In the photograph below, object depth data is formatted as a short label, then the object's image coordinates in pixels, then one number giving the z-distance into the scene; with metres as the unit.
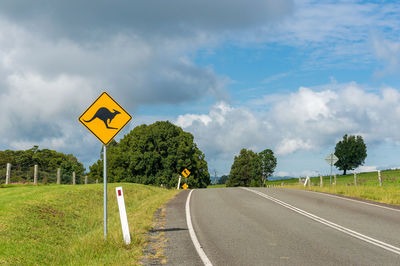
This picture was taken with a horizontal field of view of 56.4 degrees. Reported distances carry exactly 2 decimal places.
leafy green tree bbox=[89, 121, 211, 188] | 54.12
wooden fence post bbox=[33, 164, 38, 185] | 28.38
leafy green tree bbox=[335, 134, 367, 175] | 103.12
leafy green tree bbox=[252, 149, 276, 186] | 93.44
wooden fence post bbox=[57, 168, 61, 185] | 30.55
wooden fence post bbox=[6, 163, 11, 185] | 25.89
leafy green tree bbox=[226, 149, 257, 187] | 94.12
